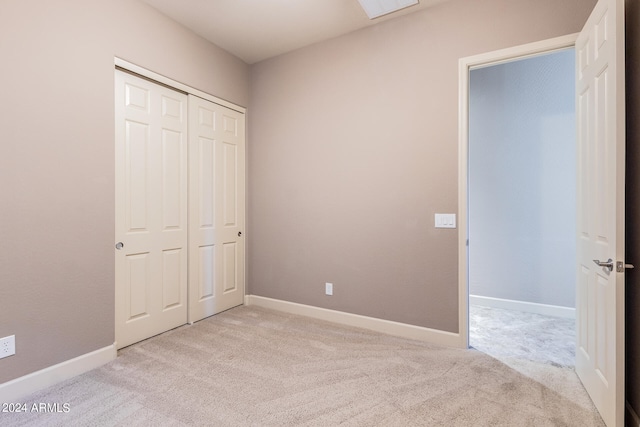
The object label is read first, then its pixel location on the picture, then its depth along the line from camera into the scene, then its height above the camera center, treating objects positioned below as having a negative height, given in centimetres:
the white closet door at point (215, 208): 329 +6
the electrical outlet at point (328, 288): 338 -80
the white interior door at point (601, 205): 157 +3
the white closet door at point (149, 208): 265 +5
